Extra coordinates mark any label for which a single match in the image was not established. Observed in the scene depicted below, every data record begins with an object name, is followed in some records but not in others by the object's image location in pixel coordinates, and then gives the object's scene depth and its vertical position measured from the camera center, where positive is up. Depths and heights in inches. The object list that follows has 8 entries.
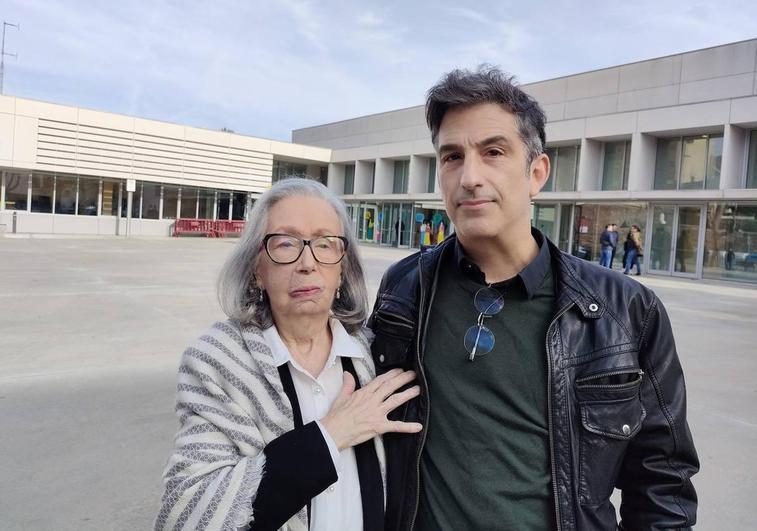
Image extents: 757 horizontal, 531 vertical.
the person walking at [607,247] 738.8 +18.2
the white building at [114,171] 959.6 +102.9
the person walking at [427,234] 1110.4 +25.7
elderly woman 53.1 -16.9
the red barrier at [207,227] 1123.3 +6.6
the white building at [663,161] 716.0 +150.3
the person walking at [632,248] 730.8 +18.4
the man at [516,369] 58.0 -12.6
